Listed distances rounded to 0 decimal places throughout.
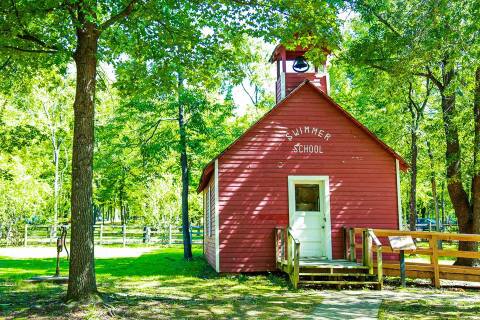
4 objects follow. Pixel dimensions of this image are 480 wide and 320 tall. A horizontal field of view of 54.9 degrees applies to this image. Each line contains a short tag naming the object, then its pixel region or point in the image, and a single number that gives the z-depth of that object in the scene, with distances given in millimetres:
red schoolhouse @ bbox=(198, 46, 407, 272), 13242
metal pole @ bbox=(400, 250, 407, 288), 11219
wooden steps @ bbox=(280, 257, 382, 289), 10930
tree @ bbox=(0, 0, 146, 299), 8344
